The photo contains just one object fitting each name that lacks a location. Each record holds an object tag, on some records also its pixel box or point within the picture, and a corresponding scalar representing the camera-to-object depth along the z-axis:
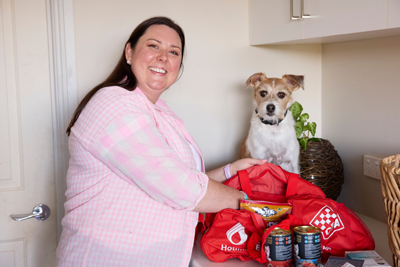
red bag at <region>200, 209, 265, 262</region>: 1.12
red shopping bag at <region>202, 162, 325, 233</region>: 1.28
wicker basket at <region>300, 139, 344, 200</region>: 1.72
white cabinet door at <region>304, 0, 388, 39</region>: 1.17
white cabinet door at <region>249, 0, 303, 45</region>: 1.60
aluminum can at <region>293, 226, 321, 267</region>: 0.96
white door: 1.57
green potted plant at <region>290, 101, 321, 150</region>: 1.80
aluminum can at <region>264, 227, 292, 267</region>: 0.98
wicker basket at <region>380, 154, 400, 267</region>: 0.87
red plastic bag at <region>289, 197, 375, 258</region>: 1.07
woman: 0.95
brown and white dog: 1.68
